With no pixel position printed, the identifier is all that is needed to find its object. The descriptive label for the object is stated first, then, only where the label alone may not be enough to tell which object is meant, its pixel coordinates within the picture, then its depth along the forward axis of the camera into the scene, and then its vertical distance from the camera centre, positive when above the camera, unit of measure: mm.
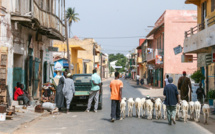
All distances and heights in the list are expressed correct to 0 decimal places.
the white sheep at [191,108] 11789 -1393
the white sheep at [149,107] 11742 -1359
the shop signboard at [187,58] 24617 +890
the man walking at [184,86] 15250 -766
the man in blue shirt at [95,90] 14398 -888
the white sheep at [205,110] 11398 -1421
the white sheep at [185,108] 11430 -1384
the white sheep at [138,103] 12005 -1232
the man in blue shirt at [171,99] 10859 -994
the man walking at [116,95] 11500 -890
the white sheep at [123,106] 11853 -1326
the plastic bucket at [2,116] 10744 -1529
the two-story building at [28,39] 14602 +1742
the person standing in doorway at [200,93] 18031 -1298
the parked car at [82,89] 14891 -907
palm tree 87938 +14892
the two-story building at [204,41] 17977 +1768
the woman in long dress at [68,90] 14062 -869
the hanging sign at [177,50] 24972 +1556
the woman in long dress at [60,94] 14391 -1067
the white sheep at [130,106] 12188 -1372
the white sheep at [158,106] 11641 -1304
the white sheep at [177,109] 11738 -1438
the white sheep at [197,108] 11680 -1385
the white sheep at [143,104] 12094 -1274
